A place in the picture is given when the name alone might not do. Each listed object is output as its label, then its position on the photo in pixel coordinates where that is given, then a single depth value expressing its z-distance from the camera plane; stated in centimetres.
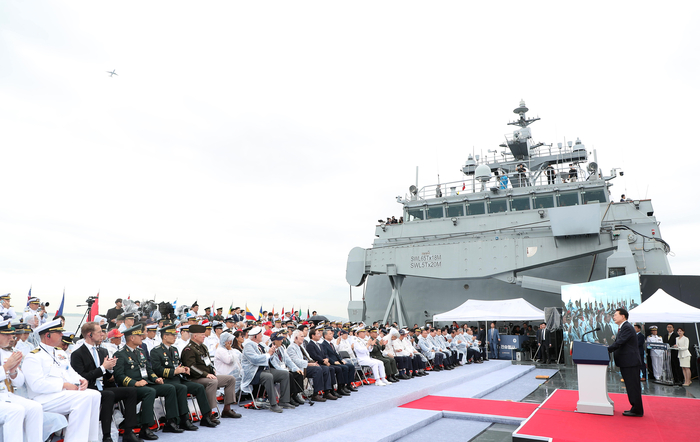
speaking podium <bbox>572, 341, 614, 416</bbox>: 753
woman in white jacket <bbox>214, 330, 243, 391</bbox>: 802
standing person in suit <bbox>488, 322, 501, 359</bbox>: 2073
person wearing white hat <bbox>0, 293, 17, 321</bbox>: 984
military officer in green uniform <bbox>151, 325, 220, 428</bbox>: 644
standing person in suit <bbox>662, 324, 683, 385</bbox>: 1215
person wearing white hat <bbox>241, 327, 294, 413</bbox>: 799
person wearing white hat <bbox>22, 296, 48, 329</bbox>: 904
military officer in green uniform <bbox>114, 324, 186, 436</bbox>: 579
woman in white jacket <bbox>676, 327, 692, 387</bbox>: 1197
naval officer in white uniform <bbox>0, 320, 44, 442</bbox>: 437
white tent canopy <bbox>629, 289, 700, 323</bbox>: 1130
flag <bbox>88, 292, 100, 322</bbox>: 1322
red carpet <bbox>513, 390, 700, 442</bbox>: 610
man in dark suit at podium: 741
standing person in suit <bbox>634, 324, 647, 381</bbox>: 1218
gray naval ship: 1862
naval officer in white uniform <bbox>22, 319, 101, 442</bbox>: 496
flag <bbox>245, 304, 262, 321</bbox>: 1530
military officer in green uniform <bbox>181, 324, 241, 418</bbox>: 691
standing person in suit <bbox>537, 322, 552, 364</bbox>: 1780
